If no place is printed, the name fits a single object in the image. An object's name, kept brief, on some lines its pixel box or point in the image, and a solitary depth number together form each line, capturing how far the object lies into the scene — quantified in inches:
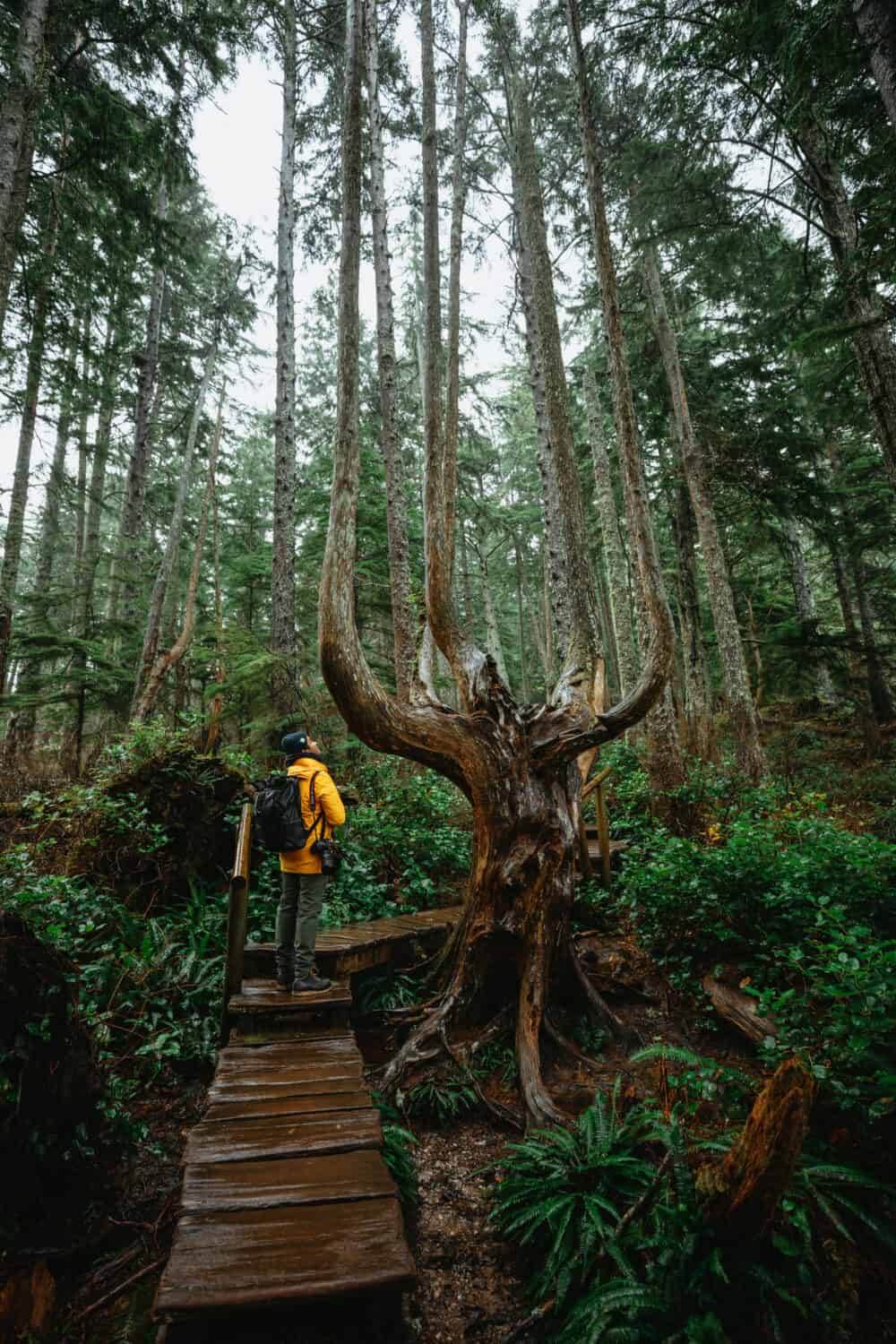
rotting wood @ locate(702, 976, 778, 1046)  187.5
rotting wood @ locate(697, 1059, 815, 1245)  95.9
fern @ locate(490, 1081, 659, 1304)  123.6
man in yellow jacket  211.6
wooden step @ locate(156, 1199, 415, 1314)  96.3
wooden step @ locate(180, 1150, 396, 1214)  118.4
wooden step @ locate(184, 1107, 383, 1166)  133.4
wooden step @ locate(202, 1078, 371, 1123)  149.0
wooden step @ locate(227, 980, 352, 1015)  197.9
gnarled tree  200.1
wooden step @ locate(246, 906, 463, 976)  226.4
